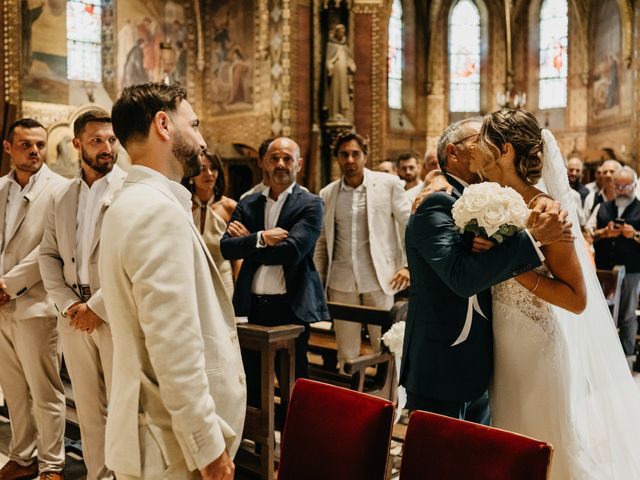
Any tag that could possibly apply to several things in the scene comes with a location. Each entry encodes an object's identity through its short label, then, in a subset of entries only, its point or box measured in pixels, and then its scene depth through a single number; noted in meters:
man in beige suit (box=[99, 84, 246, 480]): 1.64
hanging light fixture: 17.20
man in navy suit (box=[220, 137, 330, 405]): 3.59
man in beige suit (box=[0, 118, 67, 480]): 3.49
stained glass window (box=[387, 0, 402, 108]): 17.45
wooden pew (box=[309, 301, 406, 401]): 3.63
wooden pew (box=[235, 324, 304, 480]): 3.22
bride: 2.19
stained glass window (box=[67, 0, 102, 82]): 13.63
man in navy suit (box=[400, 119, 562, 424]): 2.14
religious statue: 13.03
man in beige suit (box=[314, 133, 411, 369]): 4.53
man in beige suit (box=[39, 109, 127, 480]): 3.14
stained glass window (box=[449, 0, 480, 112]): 18.42
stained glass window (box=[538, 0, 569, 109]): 17.62
